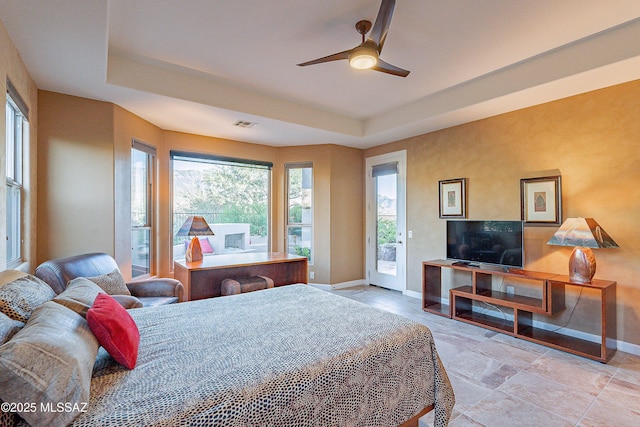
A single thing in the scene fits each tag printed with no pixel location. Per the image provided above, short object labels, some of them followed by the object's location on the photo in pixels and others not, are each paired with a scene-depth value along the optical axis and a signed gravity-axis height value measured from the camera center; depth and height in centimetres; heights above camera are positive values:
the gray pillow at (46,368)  90 -51
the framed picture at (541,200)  330 +16
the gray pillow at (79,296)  146 -43
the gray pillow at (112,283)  256 -60
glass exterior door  512 -12
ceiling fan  198 +128
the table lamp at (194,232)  355 -21
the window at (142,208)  390 +9
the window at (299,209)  554 +10
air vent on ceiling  412 +129
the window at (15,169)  242 +40
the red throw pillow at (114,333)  131 -54
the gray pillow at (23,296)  126 -38
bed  109 -68
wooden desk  340 -72
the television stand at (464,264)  383 -66
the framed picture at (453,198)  420 +23
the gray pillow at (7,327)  108 -43
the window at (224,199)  466 +27
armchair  238 -52
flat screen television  342 -35
